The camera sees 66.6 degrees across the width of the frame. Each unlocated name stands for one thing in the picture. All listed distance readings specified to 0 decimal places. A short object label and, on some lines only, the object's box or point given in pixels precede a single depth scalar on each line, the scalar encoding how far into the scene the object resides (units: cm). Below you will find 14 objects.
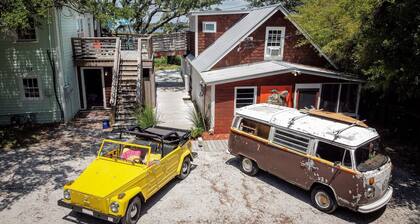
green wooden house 1670
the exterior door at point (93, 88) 2084
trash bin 1686
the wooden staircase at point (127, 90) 1739
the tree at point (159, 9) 3002
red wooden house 1588
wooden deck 1961
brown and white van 883
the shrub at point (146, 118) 1598
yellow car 827
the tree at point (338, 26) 1526
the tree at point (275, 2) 3581
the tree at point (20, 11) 1295
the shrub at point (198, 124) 1573
